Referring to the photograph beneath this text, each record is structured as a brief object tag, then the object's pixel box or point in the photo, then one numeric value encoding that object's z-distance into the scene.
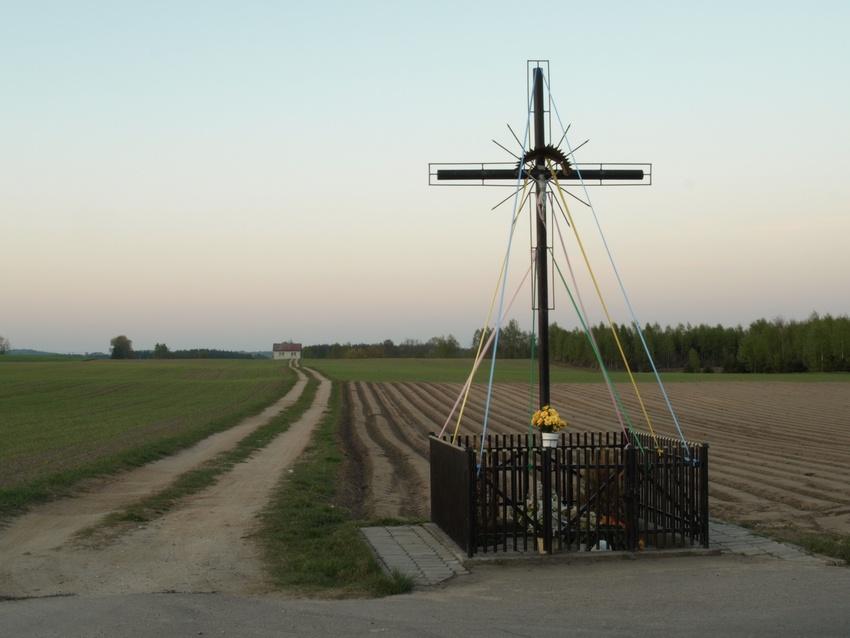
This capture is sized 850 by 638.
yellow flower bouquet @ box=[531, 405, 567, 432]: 11.24
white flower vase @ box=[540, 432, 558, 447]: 11.18
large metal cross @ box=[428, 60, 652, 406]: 11.52
